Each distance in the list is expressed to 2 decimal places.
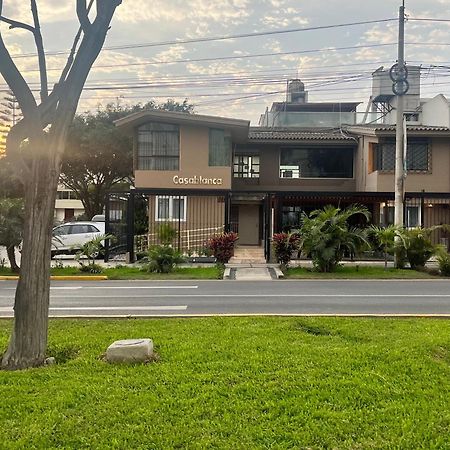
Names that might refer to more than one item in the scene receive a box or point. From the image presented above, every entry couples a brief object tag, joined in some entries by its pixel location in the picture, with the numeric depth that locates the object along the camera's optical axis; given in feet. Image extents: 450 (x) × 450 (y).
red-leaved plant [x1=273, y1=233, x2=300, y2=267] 55.93
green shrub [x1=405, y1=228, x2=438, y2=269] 55.11
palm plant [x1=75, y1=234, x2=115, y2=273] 52.85
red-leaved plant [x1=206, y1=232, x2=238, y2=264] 56.59
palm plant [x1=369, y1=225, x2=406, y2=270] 54.44
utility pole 55.57
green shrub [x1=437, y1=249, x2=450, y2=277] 51.61
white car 69.82
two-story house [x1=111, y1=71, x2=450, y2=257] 73.10
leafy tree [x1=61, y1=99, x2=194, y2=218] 117.08
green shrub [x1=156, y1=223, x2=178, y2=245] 69.36
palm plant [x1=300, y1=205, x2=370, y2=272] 52.37
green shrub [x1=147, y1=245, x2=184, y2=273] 53.36
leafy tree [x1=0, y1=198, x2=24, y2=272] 49.55
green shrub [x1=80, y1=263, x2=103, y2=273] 53.01
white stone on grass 17.08
